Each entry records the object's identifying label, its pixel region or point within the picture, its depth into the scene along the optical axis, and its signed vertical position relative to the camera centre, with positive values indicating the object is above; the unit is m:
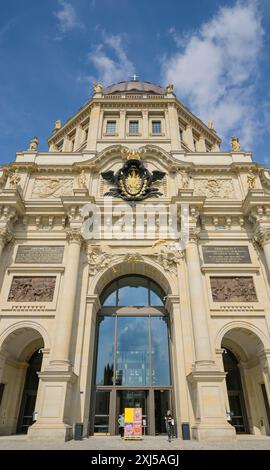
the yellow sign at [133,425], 13.18 -0.29
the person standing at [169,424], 13.07 -0.26
